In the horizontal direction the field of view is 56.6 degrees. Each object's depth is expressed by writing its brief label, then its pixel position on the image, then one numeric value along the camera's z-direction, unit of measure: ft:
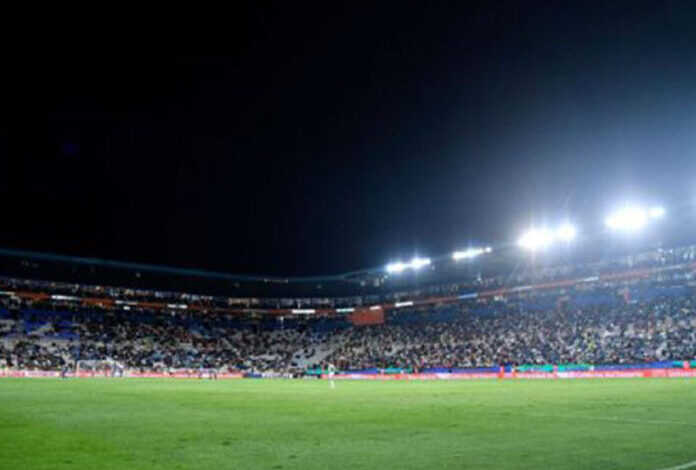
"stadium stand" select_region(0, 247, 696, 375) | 202.49
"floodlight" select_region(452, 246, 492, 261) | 273.75
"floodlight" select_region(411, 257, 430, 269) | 294.66
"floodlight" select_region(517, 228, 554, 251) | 231.09
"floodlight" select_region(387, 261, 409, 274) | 300.61
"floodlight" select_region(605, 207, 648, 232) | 209.56
